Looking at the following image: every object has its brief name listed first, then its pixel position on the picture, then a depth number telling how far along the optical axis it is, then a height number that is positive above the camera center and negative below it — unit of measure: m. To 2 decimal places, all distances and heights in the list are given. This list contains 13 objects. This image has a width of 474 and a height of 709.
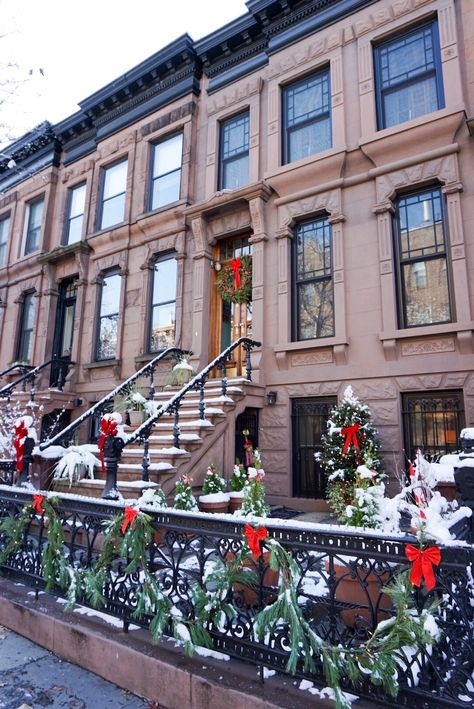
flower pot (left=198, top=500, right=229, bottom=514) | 6.48 -0.87
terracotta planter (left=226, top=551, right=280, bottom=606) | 2.97 -1.06
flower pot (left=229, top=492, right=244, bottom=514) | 6.67 -0.81
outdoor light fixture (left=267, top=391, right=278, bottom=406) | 9.03 +0.91
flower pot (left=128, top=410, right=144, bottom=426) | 9.46 +0.53
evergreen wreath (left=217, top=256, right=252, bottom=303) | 10.35 +3.62
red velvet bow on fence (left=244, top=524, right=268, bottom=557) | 2.88 -0.57
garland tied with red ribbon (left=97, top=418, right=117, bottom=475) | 5.74 +0.19
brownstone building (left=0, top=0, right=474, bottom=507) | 7.82 +4.72
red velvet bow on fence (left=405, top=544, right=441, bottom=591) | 2.33 -0.58
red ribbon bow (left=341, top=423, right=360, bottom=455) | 7.17 +0.15
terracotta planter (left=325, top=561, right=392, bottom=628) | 3.43 -1.16
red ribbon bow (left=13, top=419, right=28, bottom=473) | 6.04 +0.00
